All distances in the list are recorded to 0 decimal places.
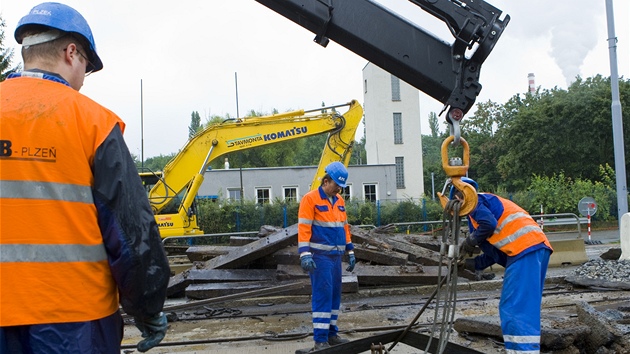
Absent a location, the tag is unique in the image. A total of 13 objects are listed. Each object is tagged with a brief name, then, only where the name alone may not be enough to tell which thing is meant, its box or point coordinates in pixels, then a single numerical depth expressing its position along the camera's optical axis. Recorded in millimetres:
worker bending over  4383
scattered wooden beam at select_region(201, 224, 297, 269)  8617
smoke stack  61438
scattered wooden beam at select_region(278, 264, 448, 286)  9055
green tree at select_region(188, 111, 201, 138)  88375
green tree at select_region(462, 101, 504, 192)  45000
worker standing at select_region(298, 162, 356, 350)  5926
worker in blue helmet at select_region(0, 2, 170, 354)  2037
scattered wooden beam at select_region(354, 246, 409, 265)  9367
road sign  16875
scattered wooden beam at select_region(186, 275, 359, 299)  8375
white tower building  39719
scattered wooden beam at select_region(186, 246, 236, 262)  10203
